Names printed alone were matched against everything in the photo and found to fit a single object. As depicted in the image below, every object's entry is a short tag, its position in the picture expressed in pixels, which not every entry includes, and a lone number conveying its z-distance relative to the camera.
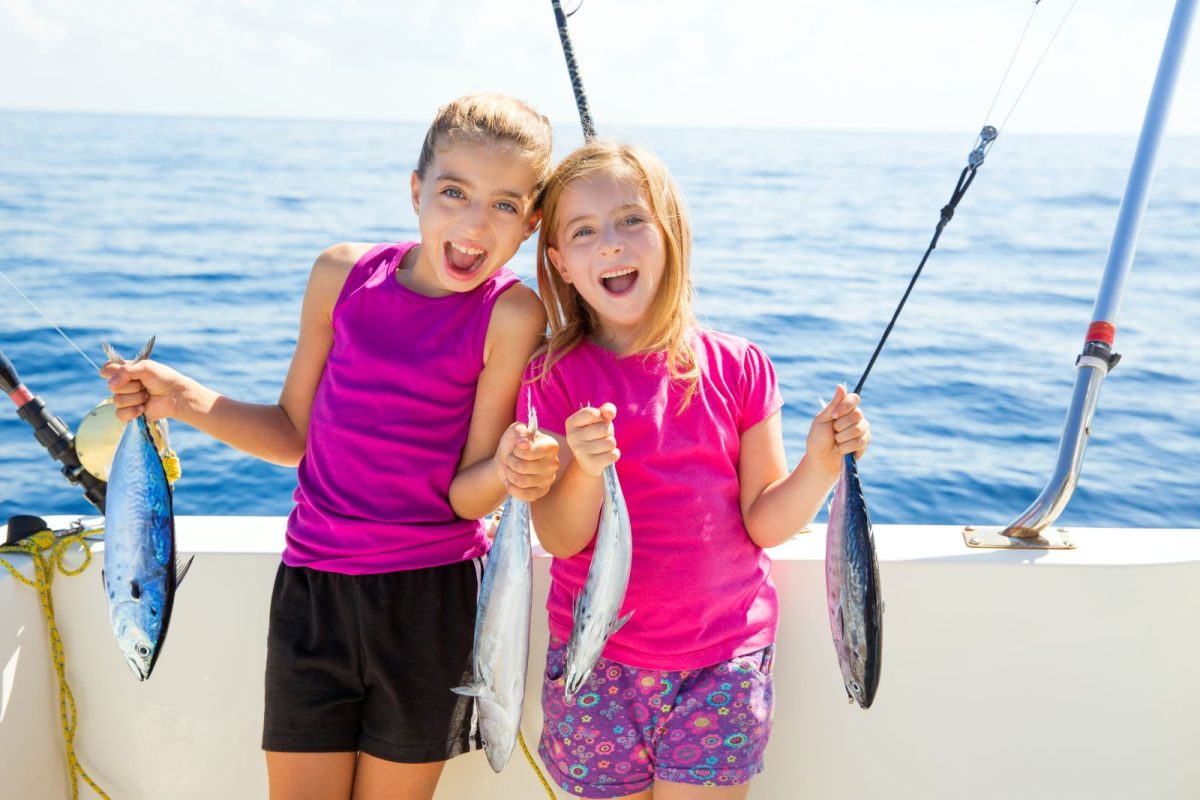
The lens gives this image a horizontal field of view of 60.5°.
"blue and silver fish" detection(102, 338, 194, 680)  1.57
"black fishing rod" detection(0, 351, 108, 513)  2.12
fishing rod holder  2.15
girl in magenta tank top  1.87
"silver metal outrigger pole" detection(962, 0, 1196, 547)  2.12
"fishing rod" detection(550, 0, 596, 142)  2.24
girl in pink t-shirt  1.79
